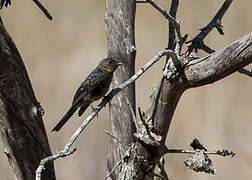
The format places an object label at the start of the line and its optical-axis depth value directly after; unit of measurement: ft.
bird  30.42
